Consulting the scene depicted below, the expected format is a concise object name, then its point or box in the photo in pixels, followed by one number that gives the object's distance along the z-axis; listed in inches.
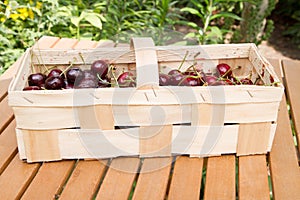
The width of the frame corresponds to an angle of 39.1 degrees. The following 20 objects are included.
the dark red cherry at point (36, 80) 41.7
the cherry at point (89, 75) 40.3
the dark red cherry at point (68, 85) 41.1
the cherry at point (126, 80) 39.1
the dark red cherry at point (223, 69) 44.9
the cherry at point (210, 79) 40.4
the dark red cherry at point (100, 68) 42.3
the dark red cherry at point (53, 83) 40.3
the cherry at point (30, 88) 38.6
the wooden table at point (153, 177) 36.1
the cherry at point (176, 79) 40.1
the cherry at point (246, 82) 42.2
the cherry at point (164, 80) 39.9
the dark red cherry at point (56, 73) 42.2
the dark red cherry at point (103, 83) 40.3
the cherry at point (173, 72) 42.0
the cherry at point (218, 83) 39.1
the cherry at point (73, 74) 41.5
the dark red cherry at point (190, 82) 39.8
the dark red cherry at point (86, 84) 39.1
